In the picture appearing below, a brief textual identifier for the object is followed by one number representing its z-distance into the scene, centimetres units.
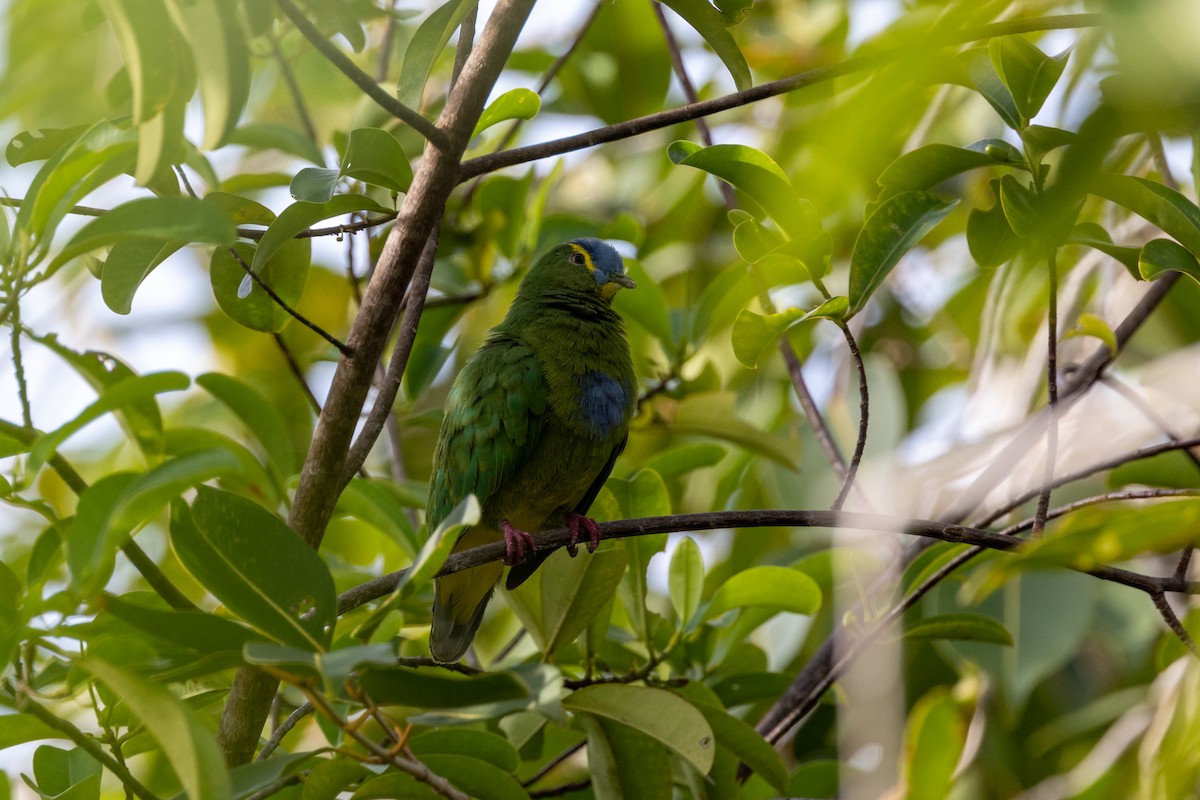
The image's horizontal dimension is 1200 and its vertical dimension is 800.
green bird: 764
